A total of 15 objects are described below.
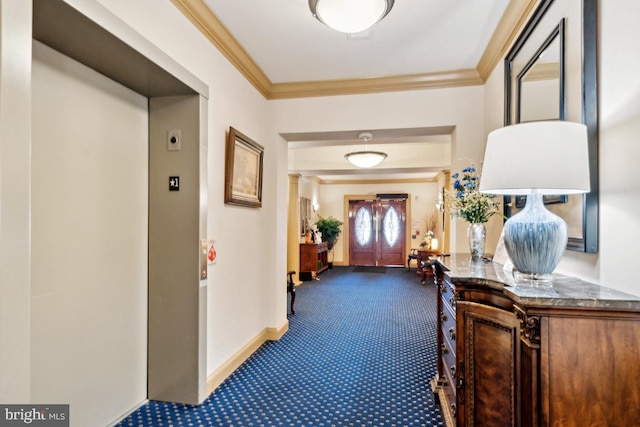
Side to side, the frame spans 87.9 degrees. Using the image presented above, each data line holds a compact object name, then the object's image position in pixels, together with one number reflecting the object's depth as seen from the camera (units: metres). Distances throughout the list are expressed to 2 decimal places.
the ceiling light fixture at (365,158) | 5.50
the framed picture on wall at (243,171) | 2.79
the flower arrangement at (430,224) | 9.45
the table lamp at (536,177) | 1.29
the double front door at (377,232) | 10.17
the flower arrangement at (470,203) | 2.37
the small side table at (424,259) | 7.32
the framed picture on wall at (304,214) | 8.26
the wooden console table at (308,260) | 7.72
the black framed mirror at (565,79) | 1.48
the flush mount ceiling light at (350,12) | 1.97
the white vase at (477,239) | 2.38
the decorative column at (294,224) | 7.27
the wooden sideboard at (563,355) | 1.14
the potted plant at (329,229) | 9.56
